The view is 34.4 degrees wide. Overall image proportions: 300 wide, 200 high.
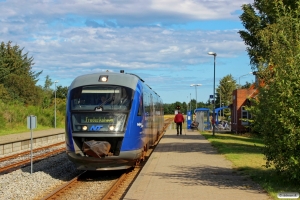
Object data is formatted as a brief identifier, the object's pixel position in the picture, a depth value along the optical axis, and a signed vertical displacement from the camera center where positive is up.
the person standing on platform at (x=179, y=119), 32.59 -0.34
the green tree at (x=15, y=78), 69.06 +5.13
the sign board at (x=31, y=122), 15.55 -0.27
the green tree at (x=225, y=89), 92.99 +4.85
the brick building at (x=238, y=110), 47.04 +0.41
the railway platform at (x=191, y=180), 10.03 -1.66
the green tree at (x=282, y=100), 9.78 +0.29
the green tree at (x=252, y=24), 31.20 +6.07
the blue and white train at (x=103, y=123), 13.59 -0.27
